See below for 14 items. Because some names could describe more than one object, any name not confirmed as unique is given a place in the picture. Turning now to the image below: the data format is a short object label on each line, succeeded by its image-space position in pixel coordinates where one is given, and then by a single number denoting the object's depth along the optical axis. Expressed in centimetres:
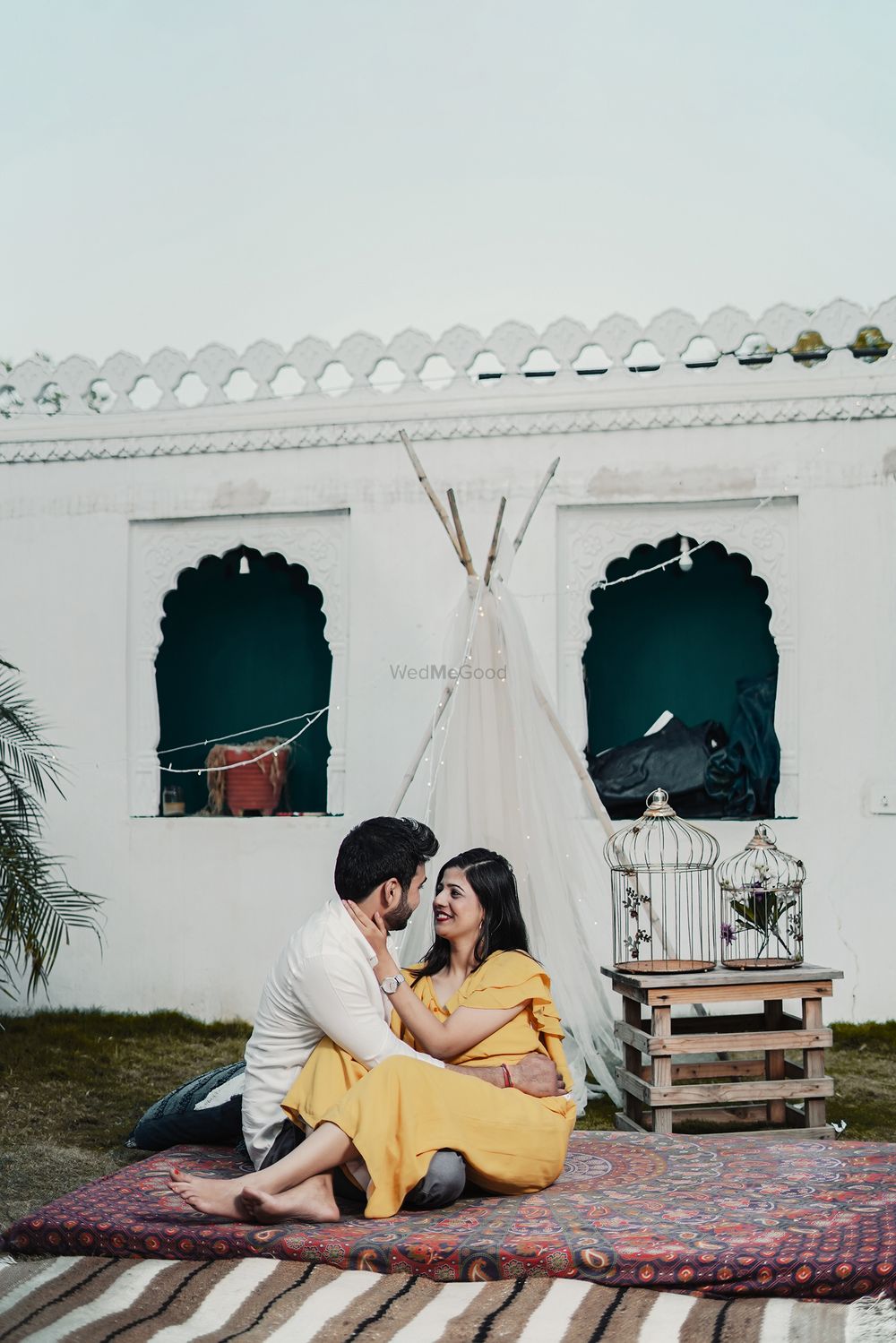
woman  264
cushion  348
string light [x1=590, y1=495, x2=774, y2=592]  568
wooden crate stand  377
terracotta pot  641
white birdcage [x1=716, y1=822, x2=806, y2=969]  405
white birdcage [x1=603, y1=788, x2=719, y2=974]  415
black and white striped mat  218
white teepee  470
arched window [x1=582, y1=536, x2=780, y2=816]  608
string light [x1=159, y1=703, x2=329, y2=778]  624
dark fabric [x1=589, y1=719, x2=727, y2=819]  601
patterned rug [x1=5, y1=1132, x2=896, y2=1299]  238
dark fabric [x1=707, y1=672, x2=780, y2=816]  596
